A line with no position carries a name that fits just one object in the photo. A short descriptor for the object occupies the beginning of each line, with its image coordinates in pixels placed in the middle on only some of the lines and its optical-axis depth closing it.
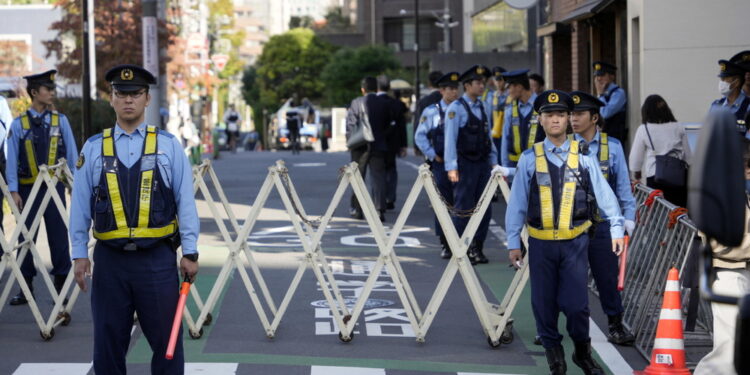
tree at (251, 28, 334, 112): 89.00
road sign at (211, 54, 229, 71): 58.81
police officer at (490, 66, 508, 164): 16.70
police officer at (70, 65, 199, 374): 6.08
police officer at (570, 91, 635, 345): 8.45
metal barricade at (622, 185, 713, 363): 8.30
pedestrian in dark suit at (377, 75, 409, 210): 17.73
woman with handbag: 11.29
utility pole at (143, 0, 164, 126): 19.58
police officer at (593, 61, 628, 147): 14.01
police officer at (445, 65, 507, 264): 12.73
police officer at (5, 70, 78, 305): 10.14
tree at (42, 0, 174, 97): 36.94
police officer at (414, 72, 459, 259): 13.78
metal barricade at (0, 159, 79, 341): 9.02
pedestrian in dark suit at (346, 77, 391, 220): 17.28
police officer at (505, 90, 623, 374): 7.32
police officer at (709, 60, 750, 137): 11.24
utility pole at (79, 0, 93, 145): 21.30
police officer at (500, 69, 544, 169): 13.26
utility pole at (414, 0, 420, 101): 56.04
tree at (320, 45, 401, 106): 76.75
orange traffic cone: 7.21
